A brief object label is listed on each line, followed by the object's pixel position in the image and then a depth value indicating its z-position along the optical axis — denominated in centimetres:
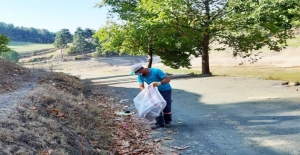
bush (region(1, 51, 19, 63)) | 5840
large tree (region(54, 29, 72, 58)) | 8162
